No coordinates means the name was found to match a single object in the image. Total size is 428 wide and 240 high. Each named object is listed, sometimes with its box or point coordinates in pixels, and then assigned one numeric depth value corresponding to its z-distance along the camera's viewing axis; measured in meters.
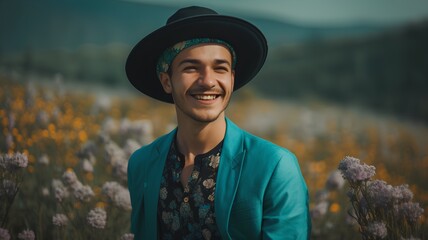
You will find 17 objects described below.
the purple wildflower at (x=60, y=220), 3.00
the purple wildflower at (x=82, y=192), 3.23
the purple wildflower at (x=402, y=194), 2.33
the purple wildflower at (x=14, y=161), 2.92
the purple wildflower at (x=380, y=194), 2.34
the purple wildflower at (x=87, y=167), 3.68
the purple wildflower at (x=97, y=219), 2.90
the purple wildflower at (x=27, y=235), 2.88
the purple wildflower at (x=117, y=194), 3.20
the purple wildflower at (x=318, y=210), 3.56
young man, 2.35
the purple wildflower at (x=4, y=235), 2.76
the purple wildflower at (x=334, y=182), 3.76
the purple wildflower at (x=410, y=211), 2.35
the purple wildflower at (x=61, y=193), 3.17
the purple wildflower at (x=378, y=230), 2.32
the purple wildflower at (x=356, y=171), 2.32
